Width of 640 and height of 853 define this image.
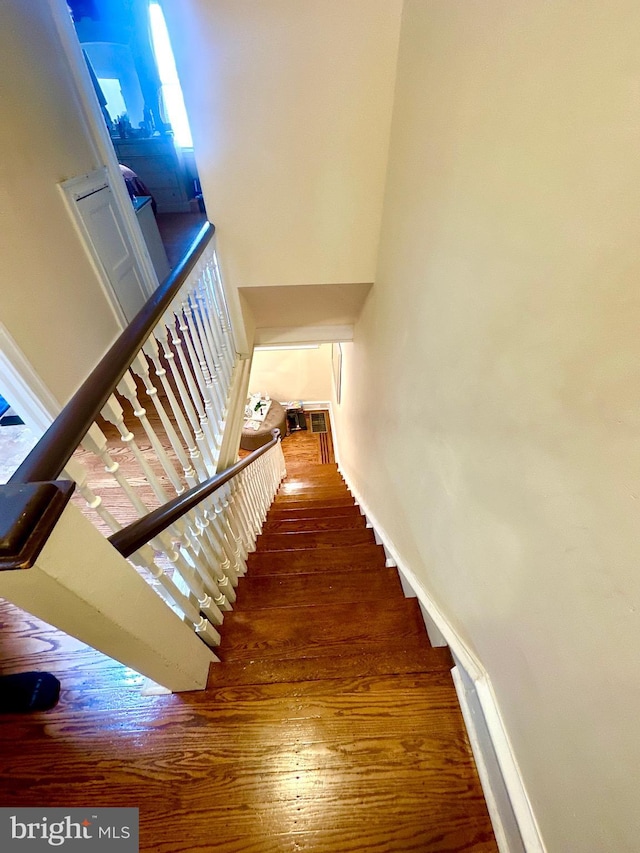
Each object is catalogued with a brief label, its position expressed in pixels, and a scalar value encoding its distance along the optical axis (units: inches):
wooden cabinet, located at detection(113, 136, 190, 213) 214.5
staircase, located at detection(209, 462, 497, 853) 36.4
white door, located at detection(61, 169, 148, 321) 80.9
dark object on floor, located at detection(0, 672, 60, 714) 40.6
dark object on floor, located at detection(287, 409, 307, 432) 233.9
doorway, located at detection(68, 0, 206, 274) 197.3
